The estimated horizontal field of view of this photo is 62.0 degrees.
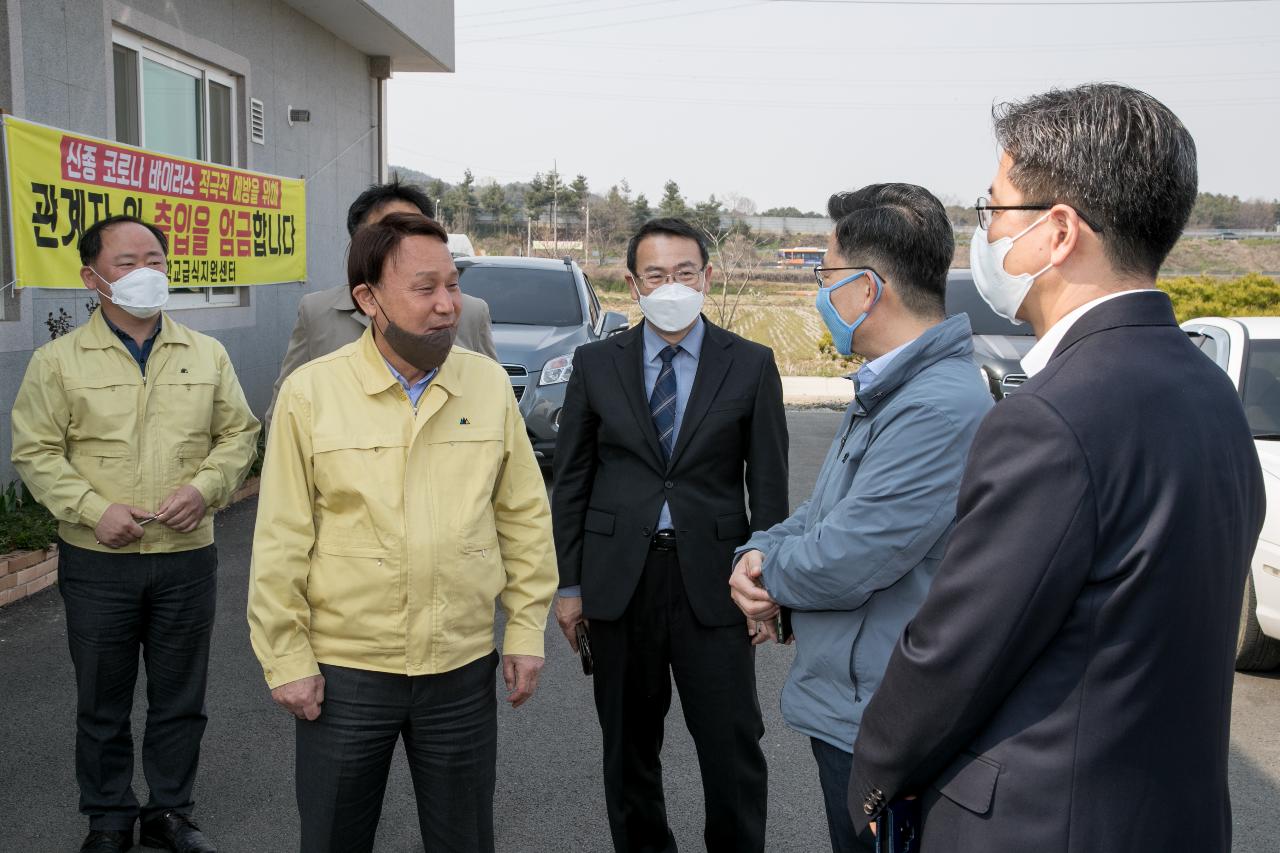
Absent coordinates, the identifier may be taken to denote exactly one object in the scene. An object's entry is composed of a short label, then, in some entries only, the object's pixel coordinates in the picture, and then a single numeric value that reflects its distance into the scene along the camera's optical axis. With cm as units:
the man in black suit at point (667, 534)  322
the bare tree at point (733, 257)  3251
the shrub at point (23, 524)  611
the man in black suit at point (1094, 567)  143
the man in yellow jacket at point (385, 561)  252
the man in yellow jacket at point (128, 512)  350
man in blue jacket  224
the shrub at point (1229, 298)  1733
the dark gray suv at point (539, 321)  970
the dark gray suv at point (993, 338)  1040
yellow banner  668
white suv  521
